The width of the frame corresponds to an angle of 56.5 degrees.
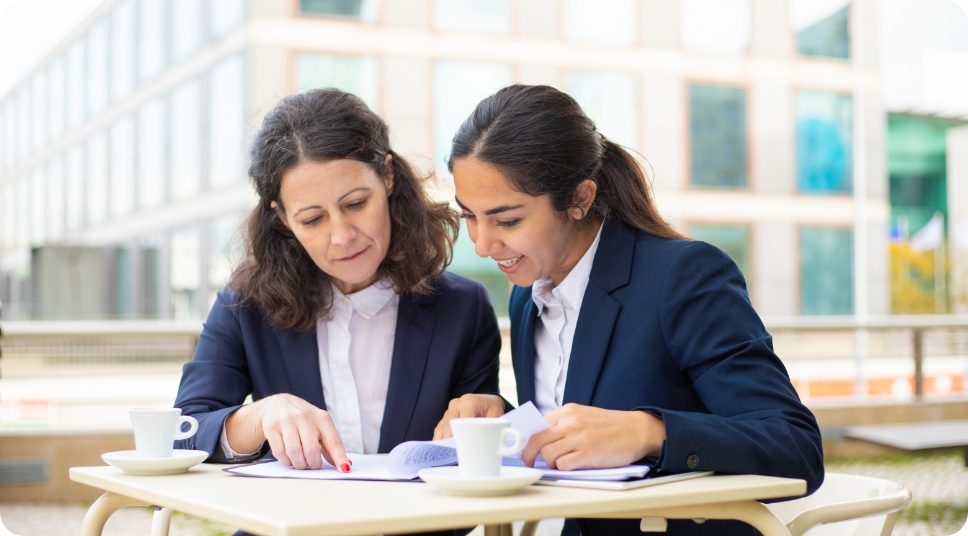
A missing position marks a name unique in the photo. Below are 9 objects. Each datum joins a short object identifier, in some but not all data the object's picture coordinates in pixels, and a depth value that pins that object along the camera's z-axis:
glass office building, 11.99
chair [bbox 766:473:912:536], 1.37
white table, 0.91
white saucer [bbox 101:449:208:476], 1.28
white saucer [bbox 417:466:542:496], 1.03
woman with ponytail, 1.23
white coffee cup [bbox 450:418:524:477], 1.06
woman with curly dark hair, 1.78
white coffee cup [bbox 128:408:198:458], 1.31
